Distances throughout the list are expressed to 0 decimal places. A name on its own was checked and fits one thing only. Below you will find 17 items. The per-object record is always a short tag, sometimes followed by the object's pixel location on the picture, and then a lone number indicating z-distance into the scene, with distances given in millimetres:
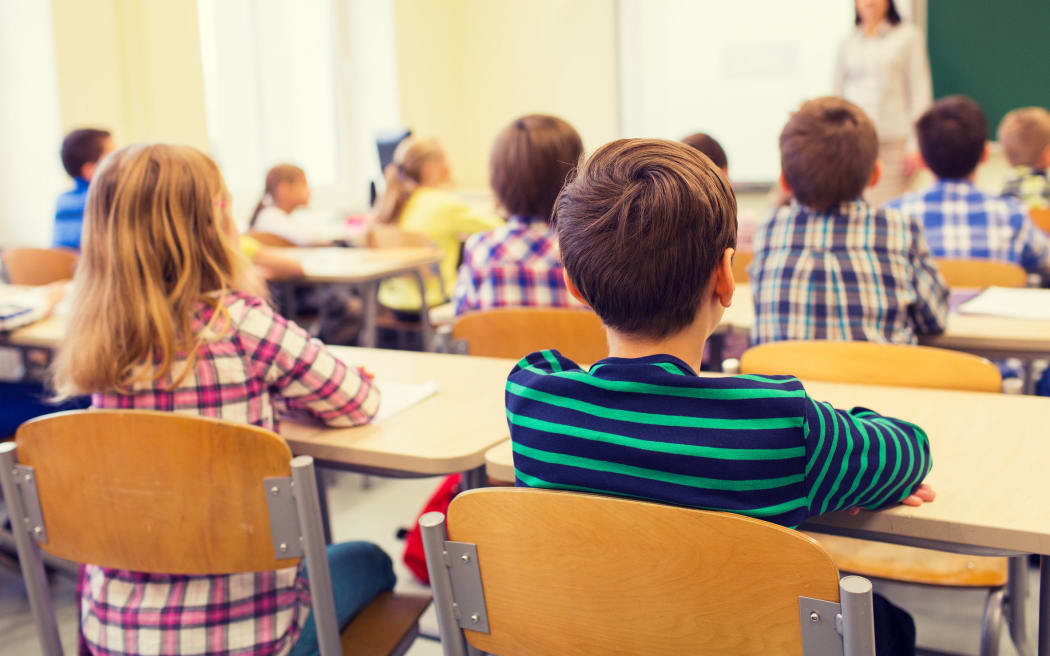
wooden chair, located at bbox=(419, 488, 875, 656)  825
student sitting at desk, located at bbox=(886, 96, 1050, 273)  2881
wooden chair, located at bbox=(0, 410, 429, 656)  1227
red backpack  2258
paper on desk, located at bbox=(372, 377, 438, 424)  1652
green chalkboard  5109
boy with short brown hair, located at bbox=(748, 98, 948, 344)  2014
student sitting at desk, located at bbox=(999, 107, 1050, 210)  3846
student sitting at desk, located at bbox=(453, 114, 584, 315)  2377
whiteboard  5945
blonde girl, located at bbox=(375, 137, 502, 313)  4250
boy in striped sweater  929
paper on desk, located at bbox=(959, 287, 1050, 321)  2172
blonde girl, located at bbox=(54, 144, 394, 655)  1374
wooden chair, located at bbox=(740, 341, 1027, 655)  1575
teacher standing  4941
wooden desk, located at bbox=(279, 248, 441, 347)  3561
